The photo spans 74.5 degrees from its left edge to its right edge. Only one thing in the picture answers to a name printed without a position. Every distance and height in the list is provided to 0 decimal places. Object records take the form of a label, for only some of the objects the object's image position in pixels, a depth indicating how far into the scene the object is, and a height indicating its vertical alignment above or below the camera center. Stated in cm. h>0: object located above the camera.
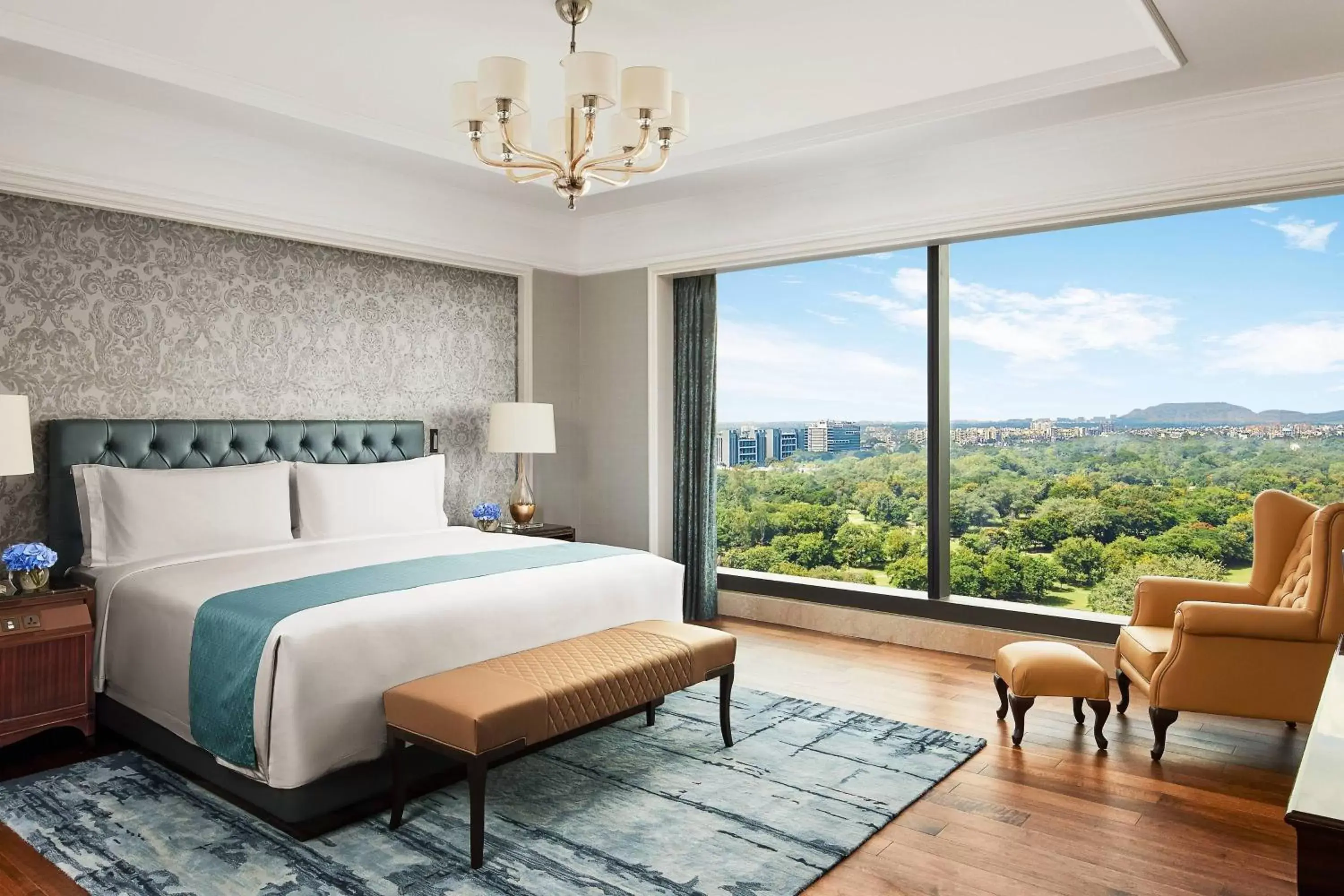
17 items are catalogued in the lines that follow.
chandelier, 283 +109
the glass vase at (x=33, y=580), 325 -54
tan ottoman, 332 -96
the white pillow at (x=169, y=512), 361 -33
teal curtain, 567 -8
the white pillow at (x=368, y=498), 432 -33
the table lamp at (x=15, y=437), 308 -1
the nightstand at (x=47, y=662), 312 -82
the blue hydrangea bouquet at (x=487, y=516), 518 -49
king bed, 262 -64
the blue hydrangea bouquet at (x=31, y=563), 323 -47
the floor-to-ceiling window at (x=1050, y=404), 451 +14
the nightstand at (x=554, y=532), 535 -61
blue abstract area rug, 239 -121
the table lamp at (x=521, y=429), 517 +2
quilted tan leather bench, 249 -82
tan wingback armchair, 305 -79
